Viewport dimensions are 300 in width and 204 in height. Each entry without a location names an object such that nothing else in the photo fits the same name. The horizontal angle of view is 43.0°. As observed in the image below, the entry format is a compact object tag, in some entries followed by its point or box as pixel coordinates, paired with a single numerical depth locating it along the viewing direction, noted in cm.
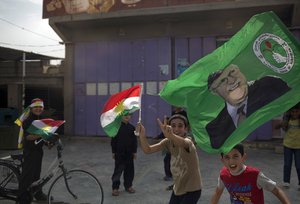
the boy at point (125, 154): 719
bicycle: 564
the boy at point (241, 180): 325
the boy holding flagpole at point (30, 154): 611
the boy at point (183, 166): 414
